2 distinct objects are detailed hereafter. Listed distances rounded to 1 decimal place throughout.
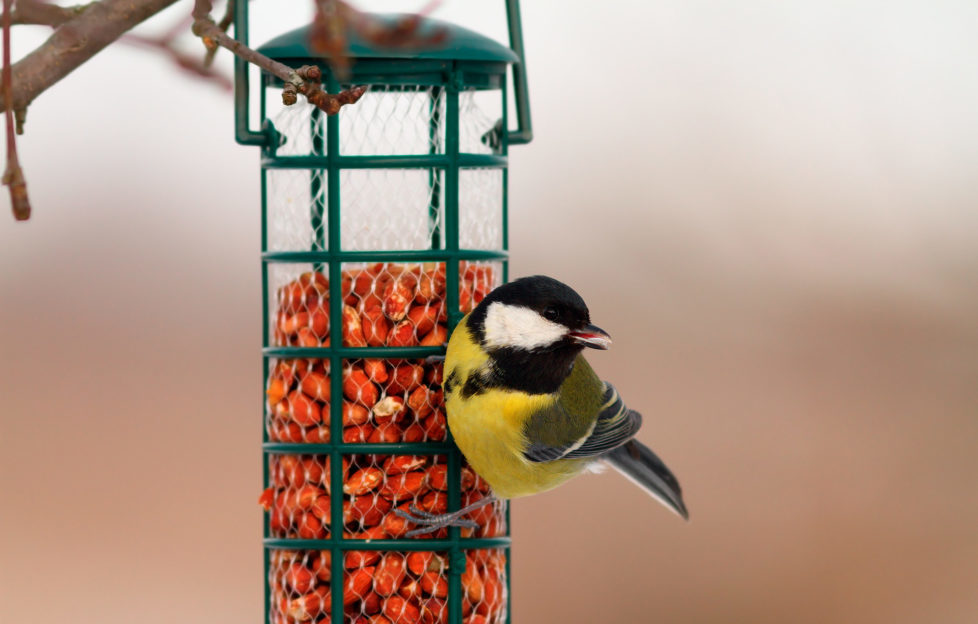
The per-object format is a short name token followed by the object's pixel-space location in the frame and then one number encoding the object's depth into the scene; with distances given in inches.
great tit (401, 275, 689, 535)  159.3
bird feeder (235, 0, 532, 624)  159.7
